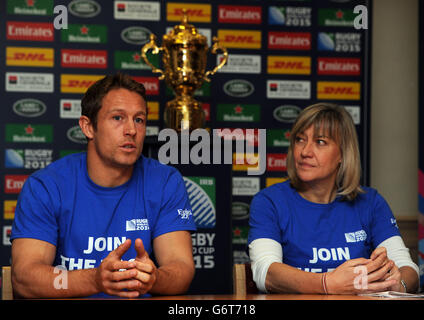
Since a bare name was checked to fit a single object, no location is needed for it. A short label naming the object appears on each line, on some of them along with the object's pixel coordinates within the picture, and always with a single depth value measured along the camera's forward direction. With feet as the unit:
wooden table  14.23
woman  15.22
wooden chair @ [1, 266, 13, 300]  14.90
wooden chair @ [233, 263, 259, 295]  15.33
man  14.68
